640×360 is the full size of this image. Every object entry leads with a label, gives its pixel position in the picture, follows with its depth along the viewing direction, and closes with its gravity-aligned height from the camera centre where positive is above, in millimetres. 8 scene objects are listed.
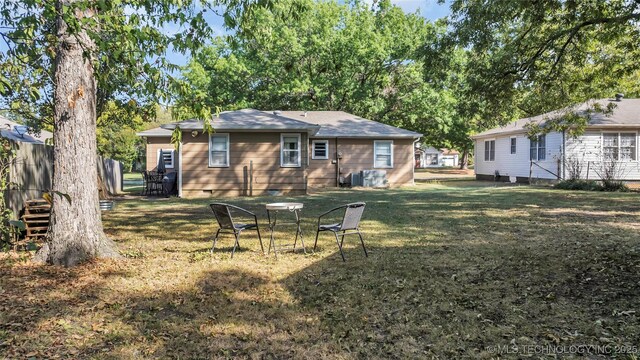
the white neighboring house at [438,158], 80750 +2719
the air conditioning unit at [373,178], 20781 -252
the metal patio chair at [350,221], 6077 -689
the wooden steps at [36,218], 7176 -709
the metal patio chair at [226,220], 6105 -682
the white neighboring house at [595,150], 19578 +1014
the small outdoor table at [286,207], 6707 -524
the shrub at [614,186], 16562 -584
